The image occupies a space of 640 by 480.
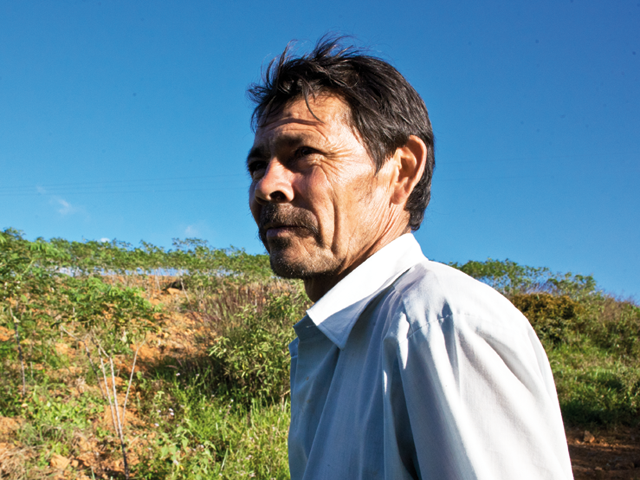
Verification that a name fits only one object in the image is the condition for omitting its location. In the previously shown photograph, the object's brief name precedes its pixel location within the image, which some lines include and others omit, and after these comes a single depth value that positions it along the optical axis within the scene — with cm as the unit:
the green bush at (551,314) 962
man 69
